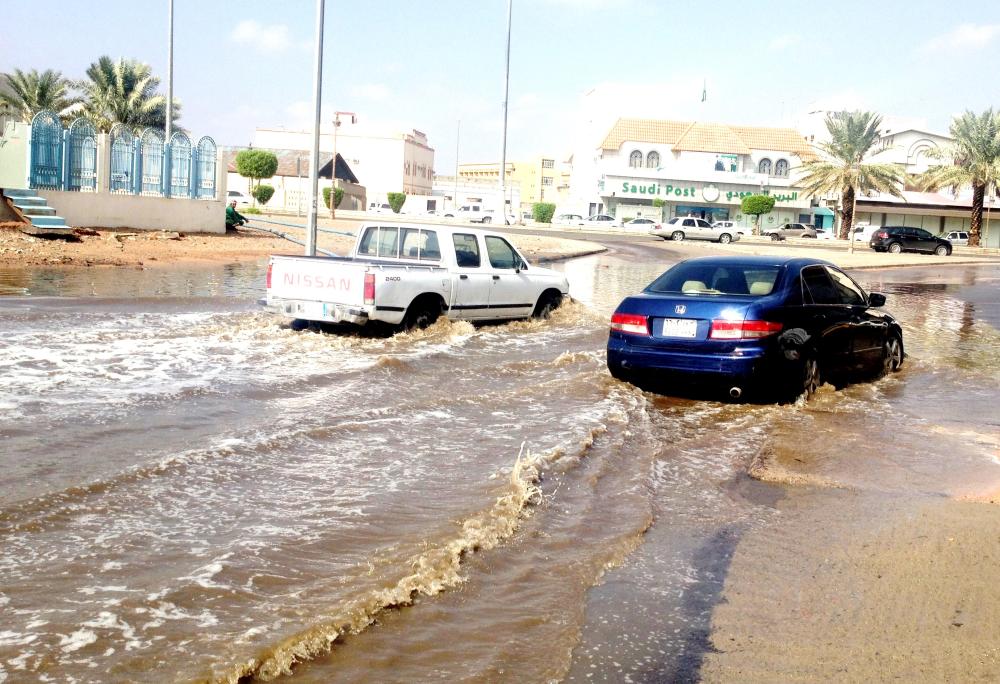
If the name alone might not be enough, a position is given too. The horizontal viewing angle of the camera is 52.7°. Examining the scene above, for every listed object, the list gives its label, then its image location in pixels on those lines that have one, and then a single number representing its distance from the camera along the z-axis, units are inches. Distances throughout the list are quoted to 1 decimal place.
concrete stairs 956.6
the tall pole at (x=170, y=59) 1416.8
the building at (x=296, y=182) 3238.2
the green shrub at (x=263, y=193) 2881.4
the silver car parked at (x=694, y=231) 2345.0
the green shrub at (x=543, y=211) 2987.2
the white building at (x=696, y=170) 3134.8
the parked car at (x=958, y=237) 2677.2
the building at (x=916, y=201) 2893.7
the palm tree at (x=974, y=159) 2379.4
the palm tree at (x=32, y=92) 2081.7
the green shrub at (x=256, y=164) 2797.7
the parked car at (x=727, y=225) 2418.2
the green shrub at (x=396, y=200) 3459.6
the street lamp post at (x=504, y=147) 2104.6
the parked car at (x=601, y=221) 2785.4
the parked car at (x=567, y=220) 2827.3
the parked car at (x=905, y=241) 2027.6
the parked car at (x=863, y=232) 2763.5
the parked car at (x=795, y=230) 2802.7
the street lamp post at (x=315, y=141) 771.4
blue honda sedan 347.3
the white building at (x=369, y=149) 4335.6
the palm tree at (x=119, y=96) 2145.7
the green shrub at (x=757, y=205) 2812.5
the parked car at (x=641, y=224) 2522.6
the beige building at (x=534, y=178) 5049.2
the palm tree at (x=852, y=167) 2583.7
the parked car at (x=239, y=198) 2950.3
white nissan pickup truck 469.1
